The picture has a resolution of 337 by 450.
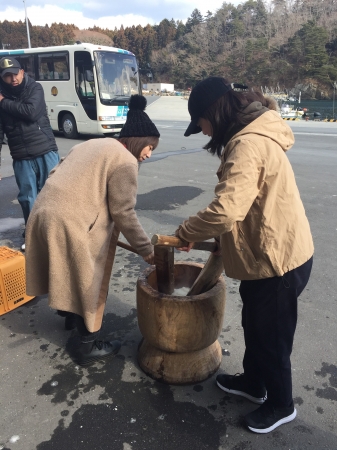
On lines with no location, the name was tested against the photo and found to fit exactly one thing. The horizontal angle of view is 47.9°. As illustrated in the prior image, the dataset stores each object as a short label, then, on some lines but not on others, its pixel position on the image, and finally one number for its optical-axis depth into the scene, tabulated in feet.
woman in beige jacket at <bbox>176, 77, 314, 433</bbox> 5.08
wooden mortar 6.89
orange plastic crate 9.61
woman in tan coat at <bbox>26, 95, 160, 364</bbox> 6.71
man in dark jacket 11.85
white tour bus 40.91
